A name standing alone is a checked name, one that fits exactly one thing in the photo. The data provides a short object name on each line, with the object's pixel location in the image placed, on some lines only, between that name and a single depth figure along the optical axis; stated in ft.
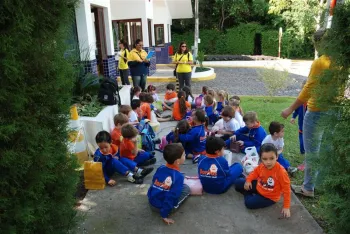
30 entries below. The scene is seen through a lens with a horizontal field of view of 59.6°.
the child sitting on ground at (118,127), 14.97
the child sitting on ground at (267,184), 10.05
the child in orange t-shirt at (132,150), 13.58
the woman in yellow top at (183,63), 29.01
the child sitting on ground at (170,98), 25.59
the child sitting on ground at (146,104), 19.94
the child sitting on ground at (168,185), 9.96
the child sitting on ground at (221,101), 21.48
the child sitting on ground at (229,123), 16.96
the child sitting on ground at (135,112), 17.67
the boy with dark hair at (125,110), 17.13
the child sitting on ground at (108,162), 12.57
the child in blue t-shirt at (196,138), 15.02
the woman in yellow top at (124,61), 29.94
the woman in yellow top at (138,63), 28.25
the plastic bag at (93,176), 12.21
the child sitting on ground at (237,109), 18.29
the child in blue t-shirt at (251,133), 15.30
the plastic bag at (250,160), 12.74
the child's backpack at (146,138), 16.07
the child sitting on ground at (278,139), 13.32
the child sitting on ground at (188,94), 24.97
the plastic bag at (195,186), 11.60
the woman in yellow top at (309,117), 9.20
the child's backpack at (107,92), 18.79
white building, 23.80
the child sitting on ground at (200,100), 23.06
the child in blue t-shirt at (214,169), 11.33
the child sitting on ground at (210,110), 20.49
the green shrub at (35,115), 5.53
